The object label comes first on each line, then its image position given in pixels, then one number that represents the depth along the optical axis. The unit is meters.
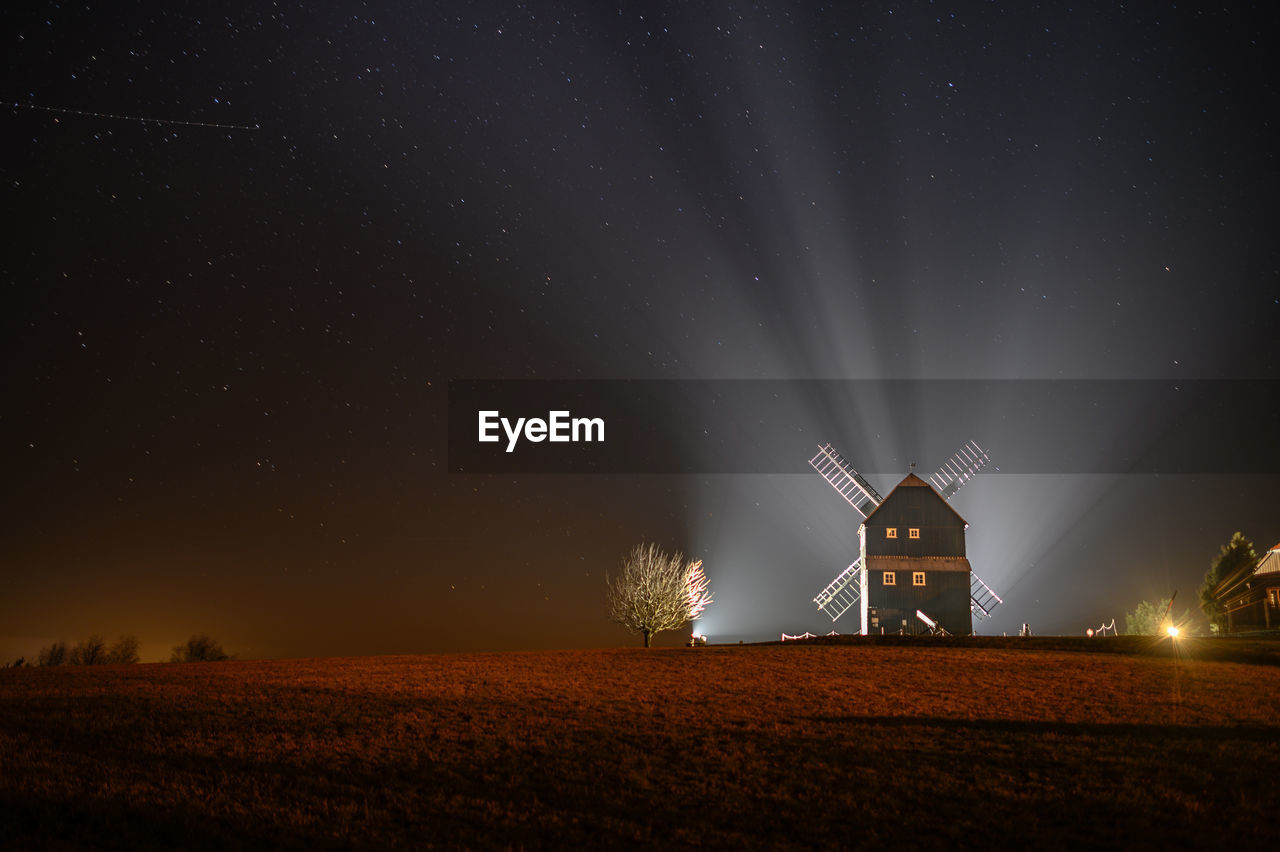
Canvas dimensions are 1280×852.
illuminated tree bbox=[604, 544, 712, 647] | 52.50
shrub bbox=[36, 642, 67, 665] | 60.35
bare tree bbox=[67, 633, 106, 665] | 59.53
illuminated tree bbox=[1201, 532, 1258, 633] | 70.81
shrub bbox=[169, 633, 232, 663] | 63.01
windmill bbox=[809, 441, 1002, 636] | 50.72
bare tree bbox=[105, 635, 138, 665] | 61.00
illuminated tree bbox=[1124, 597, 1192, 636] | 96.44
